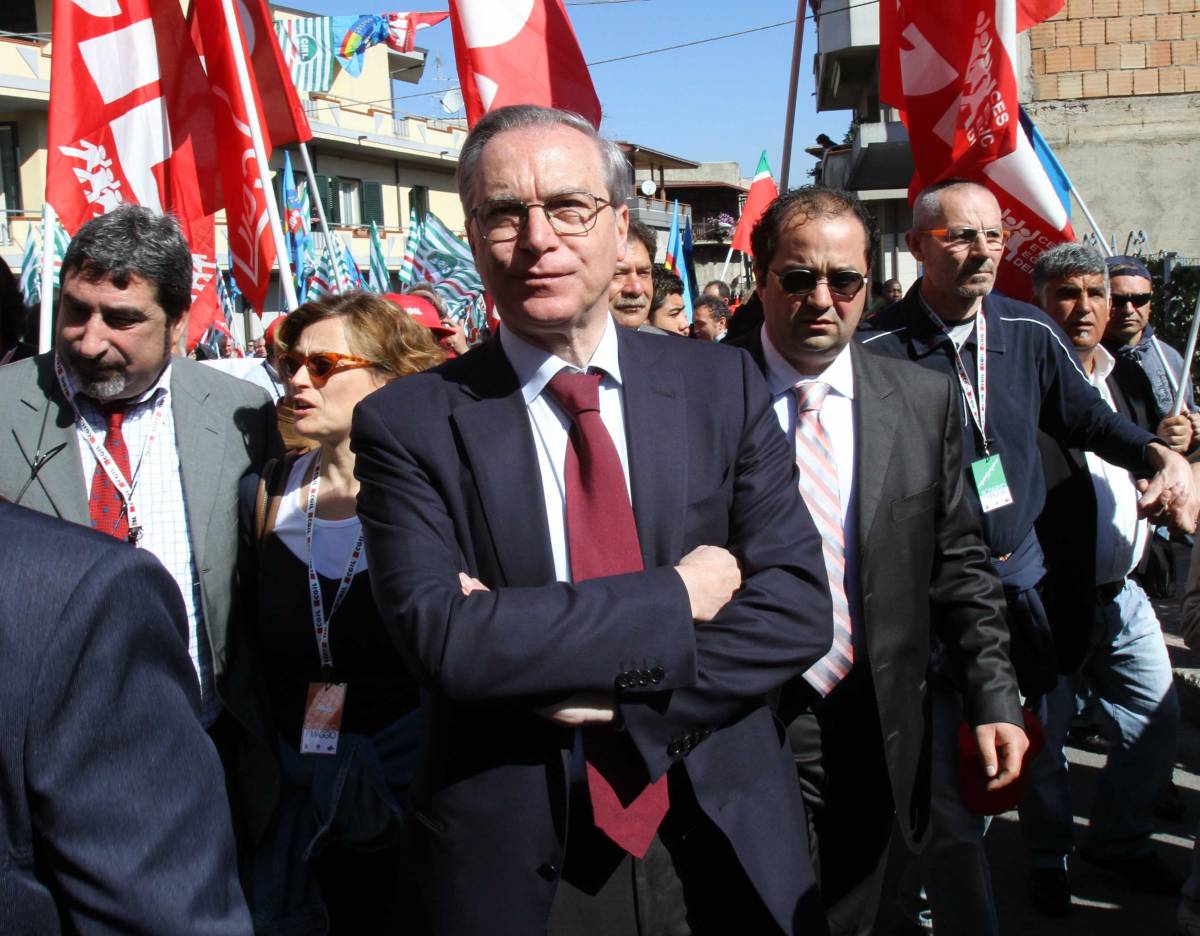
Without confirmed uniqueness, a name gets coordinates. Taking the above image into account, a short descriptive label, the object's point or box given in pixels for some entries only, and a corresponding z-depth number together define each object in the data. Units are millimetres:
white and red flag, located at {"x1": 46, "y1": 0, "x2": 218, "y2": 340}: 4301
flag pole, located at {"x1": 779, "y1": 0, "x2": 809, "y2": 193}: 4703
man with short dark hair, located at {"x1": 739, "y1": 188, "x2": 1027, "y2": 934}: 2480
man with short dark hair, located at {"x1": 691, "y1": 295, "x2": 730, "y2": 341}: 8551
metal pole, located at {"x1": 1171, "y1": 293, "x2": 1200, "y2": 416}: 3992
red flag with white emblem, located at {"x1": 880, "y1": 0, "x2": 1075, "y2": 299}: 4469
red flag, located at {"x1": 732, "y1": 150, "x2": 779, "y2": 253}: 10938
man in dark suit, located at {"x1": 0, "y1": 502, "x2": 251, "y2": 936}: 1079
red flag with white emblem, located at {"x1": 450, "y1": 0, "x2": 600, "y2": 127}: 4352
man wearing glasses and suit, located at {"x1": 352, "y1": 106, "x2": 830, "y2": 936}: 1750
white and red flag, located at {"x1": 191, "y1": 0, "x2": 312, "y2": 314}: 4891
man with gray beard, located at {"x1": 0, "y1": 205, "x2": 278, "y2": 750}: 2787
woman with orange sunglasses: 2824
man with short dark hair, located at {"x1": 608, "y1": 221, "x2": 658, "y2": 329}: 4656
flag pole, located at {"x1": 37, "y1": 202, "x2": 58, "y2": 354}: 3975
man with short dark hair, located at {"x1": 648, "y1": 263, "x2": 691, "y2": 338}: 6078
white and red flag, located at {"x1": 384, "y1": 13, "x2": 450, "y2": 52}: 25422
